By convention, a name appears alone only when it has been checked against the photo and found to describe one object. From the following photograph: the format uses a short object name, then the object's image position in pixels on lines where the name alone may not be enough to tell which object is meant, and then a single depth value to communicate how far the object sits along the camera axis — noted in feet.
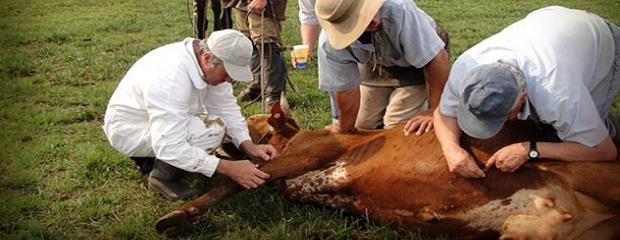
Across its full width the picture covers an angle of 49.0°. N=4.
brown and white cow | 10.64
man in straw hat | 12.13
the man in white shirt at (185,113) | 12.69
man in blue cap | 10.19
